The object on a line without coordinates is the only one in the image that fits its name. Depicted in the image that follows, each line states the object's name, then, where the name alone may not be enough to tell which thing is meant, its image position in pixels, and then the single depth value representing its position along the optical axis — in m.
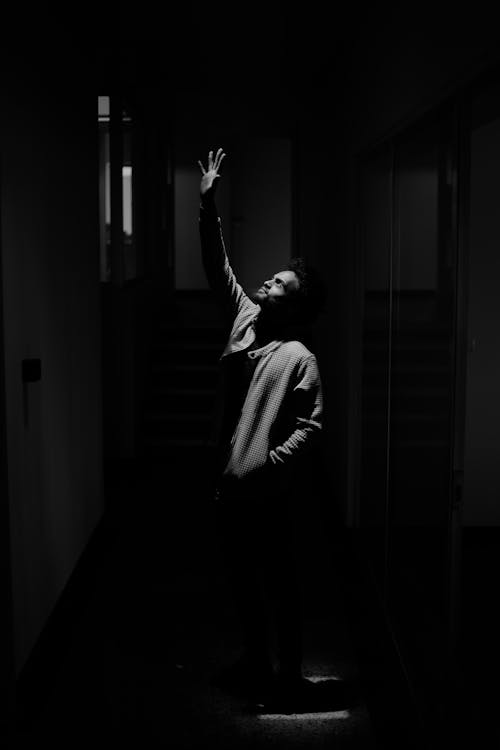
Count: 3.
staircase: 7.96
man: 3.16
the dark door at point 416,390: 3.03
